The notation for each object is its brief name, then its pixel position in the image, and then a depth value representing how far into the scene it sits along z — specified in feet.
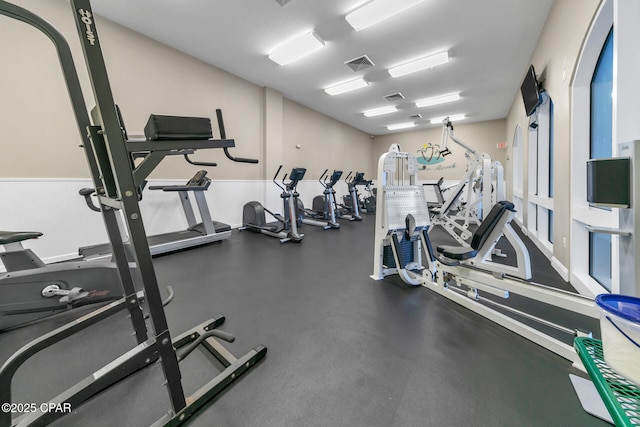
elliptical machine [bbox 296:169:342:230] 19.04
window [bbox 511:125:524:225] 20.78
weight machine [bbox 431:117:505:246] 11.49
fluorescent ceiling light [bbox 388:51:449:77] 14.37
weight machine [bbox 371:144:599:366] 5.05
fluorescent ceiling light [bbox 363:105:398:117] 24.12
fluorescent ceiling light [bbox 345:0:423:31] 9.78
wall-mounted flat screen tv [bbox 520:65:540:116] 11.75
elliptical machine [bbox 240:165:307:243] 14.92
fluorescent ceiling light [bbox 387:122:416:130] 30.40
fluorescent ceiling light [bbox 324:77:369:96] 18.11
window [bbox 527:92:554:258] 12.06
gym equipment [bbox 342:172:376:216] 23.35
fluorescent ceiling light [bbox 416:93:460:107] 20.77
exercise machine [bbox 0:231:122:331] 5.71
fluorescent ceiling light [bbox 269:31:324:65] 12.67
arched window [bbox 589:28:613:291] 7.30
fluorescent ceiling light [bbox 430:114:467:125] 26.96
